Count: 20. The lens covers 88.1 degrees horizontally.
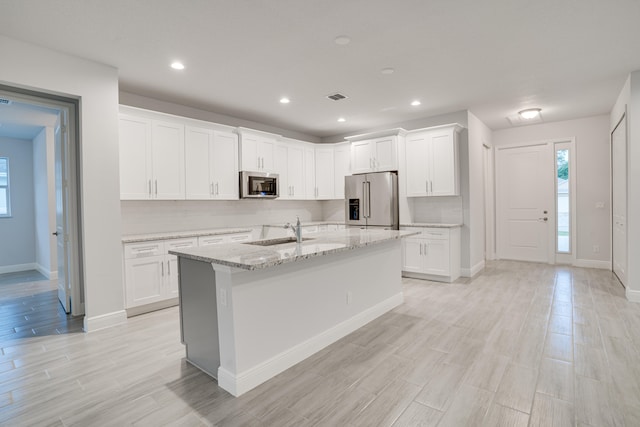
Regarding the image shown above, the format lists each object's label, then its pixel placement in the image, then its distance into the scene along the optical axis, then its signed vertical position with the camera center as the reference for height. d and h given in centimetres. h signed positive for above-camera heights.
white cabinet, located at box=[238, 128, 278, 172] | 525 +99
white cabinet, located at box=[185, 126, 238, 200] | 461 +69
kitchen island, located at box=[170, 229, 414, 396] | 220 -73
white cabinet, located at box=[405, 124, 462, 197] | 528 +74
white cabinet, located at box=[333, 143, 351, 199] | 649 +84
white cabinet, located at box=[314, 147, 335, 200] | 668 +71
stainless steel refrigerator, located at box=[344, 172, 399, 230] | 560 +12
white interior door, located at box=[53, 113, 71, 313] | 382 -4
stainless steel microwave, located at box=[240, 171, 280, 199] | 521 +40
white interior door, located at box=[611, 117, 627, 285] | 435 +7
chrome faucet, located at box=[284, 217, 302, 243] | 313 -23
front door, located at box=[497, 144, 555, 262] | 644 +3
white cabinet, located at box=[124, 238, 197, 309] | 373 -71
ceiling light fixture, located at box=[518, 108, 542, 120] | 539 +151
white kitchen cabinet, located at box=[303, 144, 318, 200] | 652 +73
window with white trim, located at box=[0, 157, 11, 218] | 645 +51
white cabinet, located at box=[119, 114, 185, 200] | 397 +67
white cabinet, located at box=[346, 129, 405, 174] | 569 +100
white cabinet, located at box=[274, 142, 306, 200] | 597 +75
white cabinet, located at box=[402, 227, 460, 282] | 509 -77
